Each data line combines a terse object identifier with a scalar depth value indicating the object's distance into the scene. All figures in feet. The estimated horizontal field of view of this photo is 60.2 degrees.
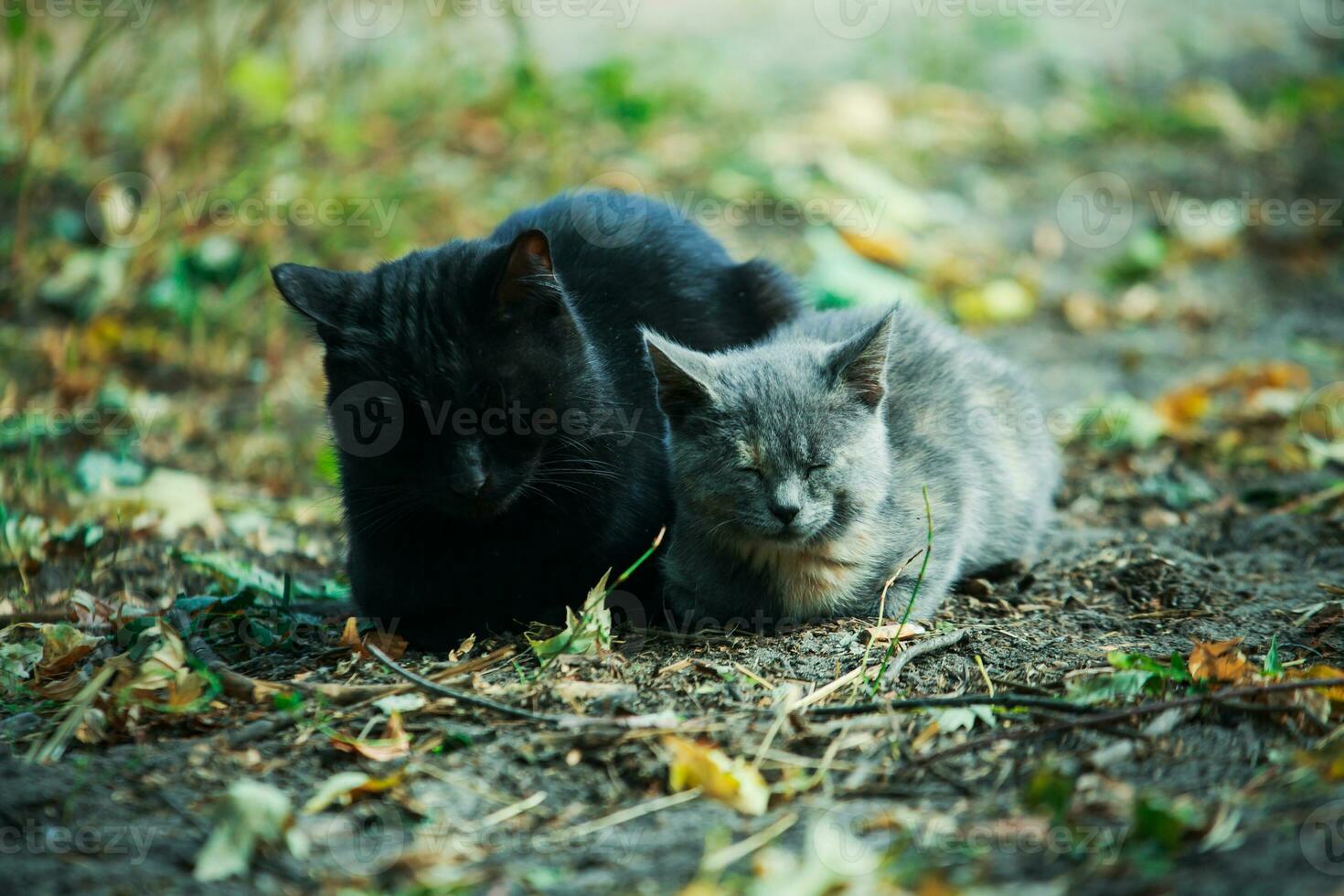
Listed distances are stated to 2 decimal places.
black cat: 10.74
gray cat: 11.04
